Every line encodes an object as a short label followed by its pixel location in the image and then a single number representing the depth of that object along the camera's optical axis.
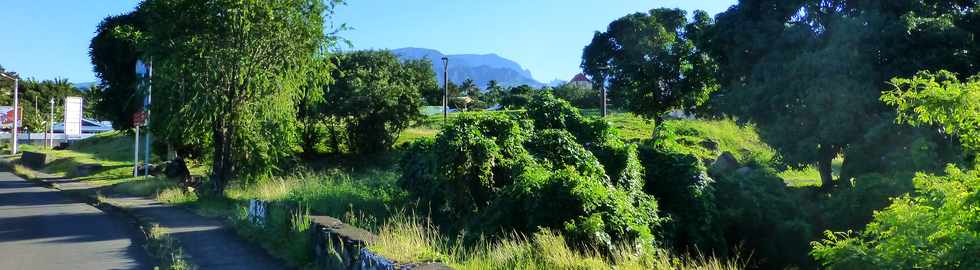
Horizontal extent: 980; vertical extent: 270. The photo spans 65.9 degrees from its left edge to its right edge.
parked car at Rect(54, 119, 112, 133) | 112.16
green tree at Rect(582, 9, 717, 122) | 32.53
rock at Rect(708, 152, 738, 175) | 27.55
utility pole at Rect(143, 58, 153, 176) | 17.89
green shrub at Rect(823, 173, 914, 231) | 15.39
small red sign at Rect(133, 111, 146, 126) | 25.61
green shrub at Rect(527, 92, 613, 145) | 15.43
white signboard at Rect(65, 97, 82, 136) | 47.16
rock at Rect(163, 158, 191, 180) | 26.81
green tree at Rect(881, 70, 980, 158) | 5.92
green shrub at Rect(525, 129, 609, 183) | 13.32
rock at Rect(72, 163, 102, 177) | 33.66
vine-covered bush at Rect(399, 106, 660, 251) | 10.70
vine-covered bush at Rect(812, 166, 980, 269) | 5.77
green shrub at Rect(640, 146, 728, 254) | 14.15
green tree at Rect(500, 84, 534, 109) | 23.18
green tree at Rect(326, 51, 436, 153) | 33.34
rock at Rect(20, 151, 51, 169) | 41.54
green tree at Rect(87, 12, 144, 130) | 30.69
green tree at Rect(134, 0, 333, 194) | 16.88
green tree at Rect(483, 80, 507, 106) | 98.06
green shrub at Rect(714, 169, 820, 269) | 15.83
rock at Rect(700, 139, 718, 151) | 38.55
